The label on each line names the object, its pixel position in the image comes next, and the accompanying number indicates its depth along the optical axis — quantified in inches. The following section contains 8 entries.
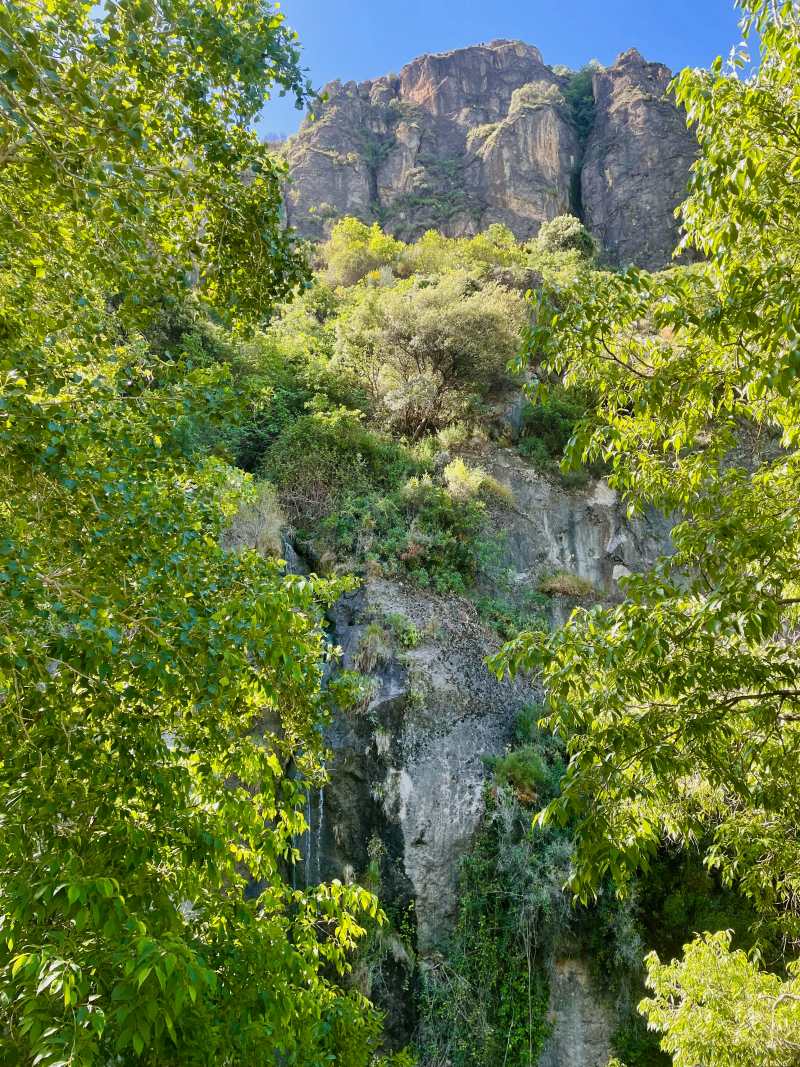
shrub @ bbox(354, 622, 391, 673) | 435.5
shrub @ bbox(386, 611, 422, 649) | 450.9
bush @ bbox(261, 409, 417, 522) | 563.8
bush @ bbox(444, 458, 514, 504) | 573.9
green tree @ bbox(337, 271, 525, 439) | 629.9
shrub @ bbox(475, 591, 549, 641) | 505.0
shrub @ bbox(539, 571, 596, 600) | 561.3
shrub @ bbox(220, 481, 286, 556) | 473.4
